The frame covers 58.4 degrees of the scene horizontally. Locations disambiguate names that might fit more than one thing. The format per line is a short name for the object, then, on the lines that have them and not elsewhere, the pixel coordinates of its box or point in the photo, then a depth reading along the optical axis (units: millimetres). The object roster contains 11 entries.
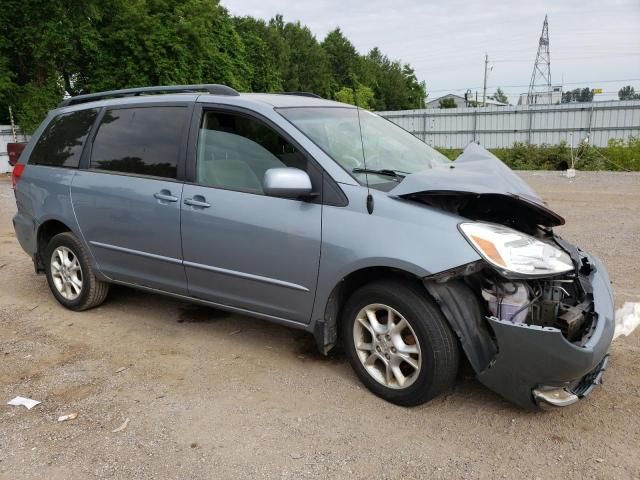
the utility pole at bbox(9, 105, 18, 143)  21844
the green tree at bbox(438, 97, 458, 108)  77062
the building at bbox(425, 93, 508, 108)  93125
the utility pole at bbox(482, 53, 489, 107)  61175
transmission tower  67675
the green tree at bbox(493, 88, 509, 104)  89300
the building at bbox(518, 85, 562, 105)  45906
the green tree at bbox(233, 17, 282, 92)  41406
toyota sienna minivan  3010
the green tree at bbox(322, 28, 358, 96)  58531
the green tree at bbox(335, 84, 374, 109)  46031
